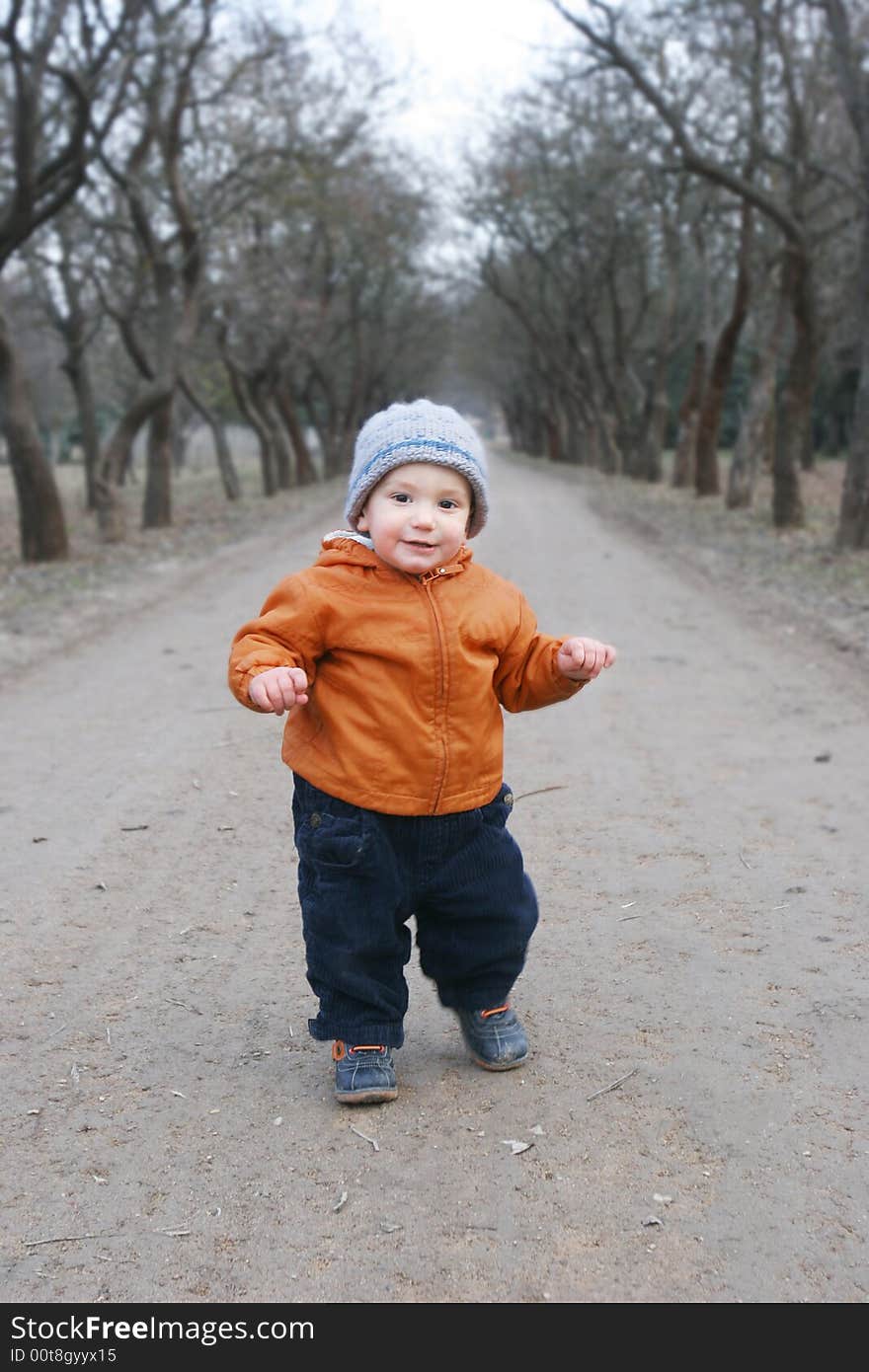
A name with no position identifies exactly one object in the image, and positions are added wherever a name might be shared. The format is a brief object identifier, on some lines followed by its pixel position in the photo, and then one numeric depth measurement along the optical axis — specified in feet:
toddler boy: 9.62
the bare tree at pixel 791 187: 50.14
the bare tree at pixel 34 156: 43.21
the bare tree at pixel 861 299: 42.63
